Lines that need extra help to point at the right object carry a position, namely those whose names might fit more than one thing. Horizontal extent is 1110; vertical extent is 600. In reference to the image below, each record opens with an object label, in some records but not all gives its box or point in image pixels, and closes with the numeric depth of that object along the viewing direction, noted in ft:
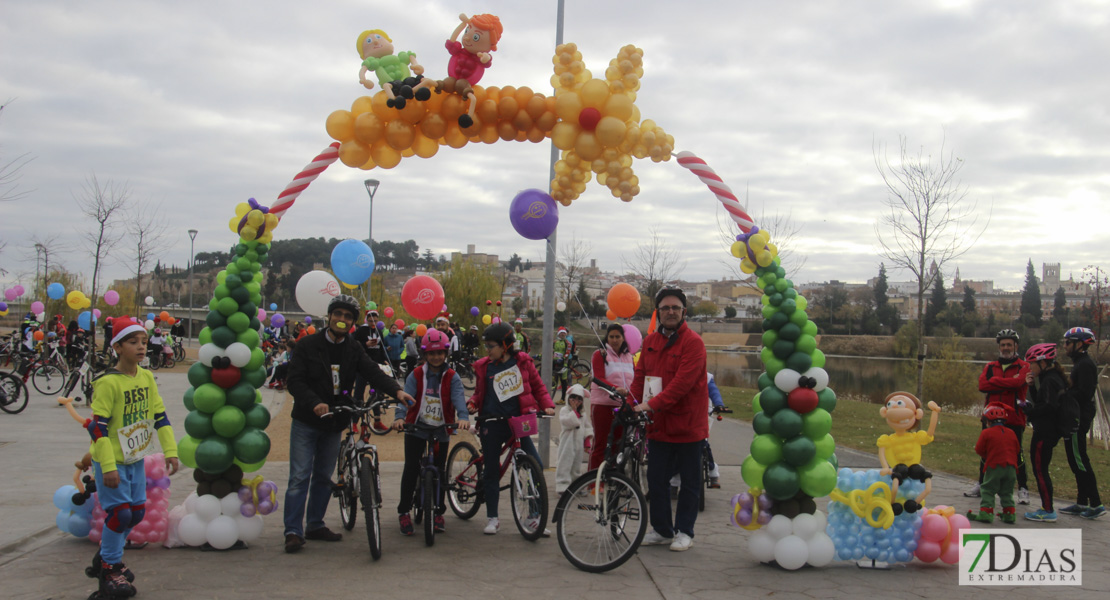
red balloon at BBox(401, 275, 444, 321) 40.98
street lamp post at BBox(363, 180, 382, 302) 71.41
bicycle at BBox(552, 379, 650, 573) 16.62
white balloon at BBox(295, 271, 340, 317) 36.09
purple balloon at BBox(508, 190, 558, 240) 23.56
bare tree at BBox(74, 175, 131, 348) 64.28
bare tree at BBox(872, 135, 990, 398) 51.49
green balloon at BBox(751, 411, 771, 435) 17.97
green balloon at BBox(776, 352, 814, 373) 17.92
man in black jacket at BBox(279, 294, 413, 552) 17.78
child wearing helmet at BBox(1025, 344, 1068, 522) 22.63
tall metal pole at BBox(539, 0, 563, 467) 28.35
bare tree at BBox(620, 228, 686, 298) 87.04
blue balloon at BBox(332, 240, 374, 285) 32.19
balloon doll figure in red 19.89
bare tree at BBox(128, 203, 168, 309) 90.38
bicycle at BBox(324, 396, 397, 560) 16.83
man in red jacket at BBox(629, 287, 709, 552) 17.67
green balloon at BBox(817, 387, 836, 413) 17.87
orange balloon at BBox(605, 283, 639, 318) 33.53
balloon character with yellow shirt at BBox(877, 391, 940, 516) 17.37
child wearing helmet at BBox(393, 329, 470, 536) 19.42
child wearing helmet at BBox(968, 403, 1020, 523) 21.51
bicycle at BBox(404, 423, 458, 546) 18.20
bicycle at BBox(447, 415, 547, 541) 18.81
